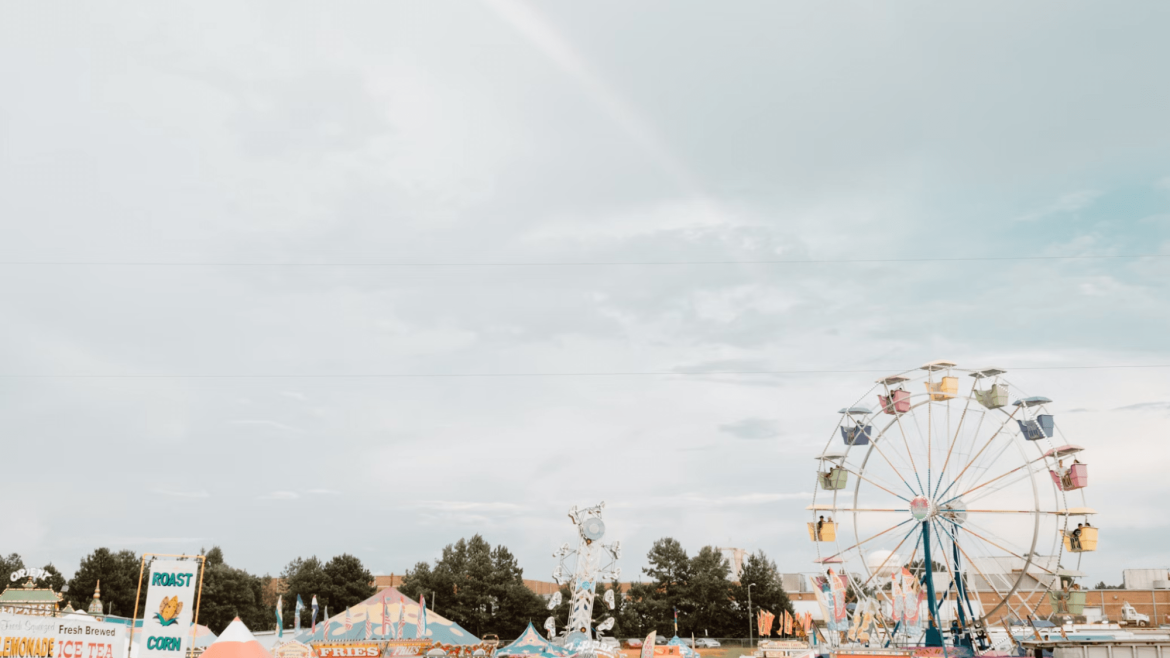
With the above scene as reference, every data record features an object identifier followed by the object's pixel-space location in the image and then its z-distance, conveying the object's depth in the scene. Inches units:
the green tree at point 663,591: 3112.7
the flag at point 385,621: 2037.4
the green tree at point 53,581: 3475.4
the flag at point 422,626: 2030.0
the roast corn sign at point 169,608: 748.6
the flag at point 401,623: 2026.6
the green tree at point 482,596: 3038.9
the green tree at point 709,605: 3112.7
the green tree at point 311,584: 3157.0
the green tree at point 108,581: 3196.4
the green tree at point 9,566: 3735.0
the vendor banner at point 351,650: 1871.3
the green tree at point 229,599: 3193.9
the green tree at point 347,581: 3161.9
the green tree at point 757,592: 3154.5
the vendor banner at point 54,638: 818.8
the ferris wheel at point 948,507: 1526.8
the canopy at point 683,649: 1750.5
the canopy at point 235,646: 939.5
